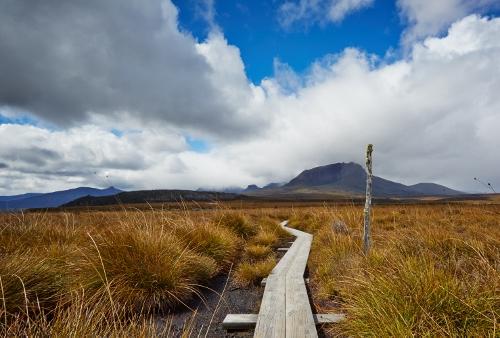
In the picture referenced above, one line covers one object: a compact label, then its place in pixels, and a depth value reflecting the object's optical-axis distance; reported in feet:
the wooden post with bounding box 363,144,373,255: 19.77
